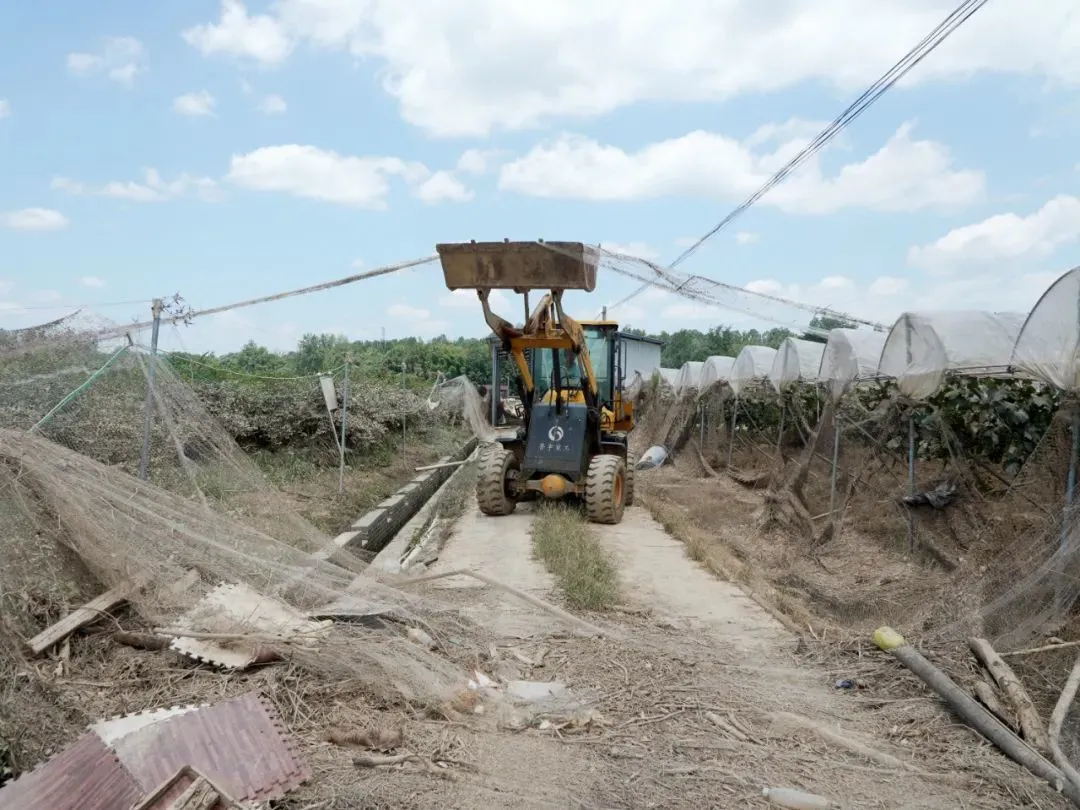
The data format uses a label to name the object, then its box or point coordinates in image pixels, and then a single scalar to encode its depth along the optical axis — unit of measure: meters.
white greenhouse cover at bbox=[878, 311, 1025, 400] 7.73
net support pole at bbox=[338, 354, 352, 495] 12.77
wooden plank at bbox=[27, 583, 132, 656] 4.46
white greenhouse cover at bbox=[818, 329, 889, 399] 9.99
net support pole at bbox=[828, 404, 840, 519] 9.95
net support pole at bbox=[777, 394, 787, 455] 12.32
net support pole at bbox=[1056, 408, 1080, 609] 4.84
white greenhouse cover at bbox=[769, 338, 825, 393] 12.92
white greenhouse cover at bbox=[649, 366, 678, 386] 24.27
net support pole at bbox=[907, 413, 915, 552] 8.46
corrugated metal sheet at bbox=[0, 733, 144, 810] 3.28
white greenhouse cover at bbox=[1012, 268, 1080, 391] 5.71
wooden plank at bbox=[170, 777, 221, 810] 3.06
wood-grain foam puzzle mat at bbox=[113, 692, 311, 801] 3.54
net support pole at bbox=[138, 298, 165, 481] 6.75
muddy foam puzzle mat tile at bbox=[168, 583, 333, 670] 4.64
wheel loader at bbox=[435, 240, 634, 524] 10.93
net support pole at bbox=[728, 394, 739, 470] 16.01
